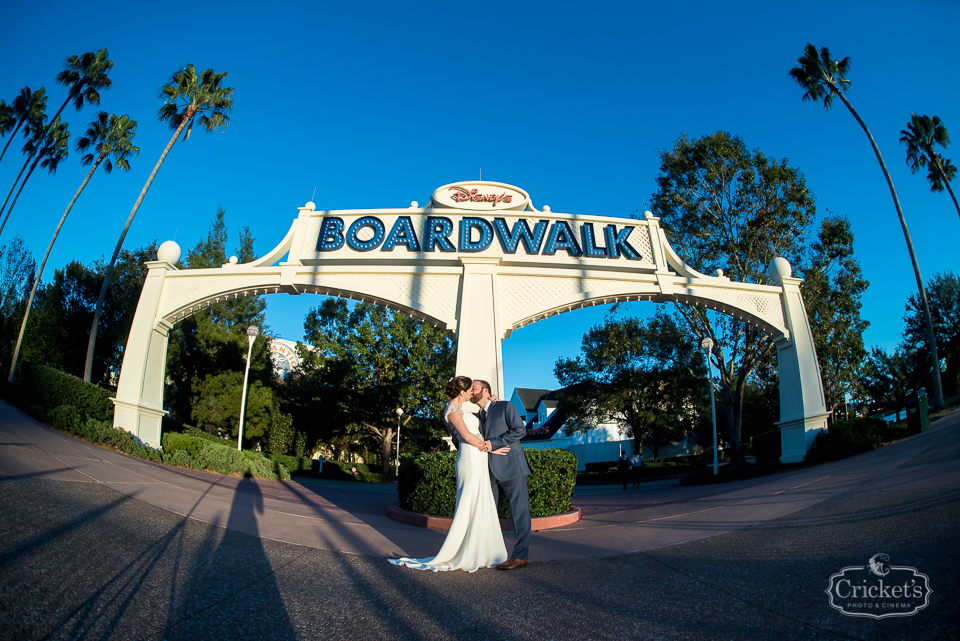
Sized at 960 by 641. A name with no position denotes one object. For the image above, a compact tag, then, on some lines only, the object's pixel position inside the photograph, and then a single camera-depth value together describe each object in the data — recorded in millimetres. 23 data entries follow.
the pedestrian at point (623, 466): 16870
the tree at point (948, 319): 28719
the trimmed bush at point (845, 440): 10992
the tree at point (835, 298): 18266
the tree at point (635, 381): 23594
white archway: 12016
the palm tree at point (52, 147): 21734
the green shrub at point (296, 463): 20016
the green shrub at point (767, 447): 17250
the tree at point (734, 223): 18844
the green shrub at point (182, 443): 12289
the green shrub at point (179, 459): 11552
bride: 4145
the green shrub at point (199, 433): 17630
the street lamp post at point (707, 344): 16531
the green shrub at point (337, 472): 21656
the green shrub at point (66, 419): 11859
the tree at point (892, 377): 35344
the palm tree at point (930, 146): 20328
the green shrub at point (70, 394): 12336
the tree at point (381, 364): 27812
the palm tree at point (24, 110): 21000
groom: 4195
